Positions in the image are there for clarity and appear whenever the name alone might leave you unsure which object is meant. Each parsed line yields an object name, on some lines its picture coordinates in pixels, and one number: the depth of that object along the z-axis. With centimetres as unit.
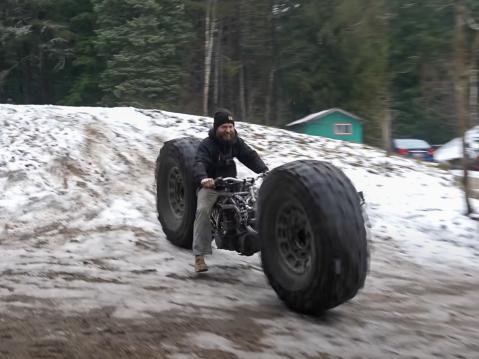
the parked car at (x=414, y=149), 3333
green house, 3597
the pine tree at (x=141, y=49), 3797
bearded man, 689
